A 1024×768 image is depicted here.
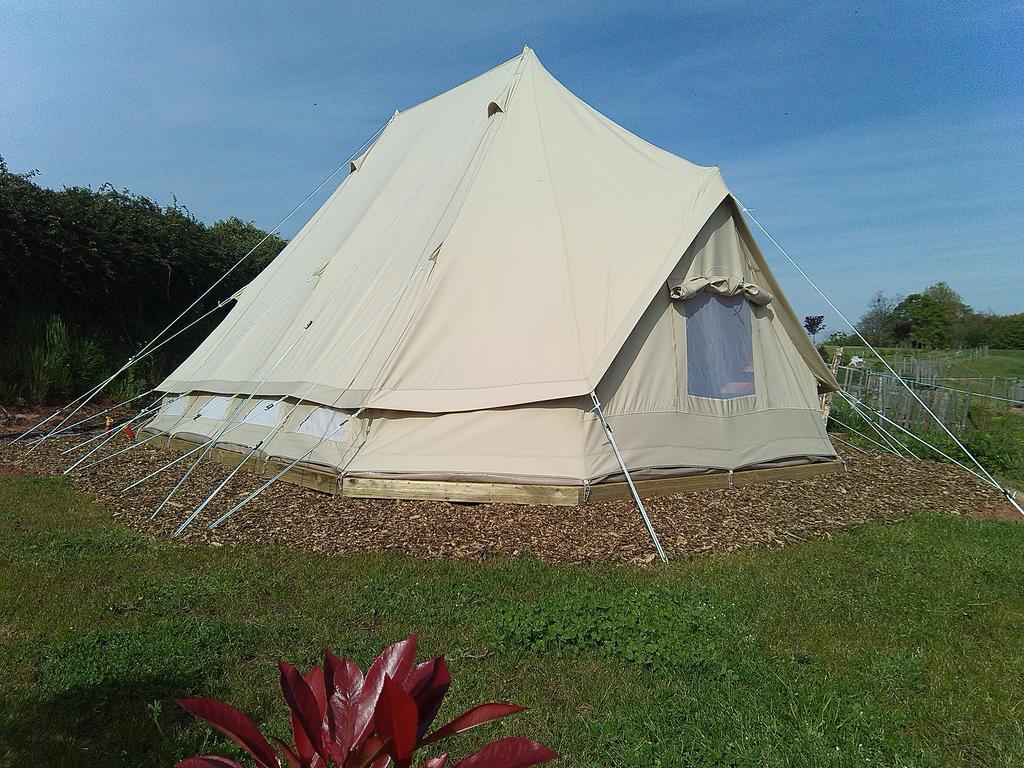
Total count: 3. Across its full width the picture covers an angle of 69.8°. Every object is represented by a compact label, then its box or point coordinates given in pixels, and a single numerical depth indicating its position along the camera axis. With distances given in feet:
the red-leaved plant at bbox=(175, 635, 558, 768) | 3.70
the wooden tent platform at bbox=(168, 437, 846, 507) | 20.16
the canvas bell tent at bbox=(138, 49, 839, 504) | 20.93
